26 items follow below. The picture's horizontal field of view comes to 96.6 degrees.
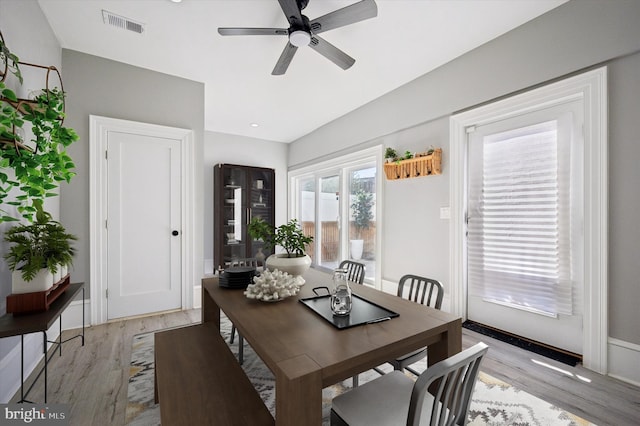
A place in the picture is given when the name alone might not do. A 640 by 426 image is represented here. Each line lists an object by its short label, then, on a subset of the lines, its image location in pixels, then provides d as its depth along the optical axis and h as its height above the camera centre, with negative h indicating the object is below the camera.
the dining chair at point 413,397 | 0.76 -0.73
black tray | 1.23 -0.47
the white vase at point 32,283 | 1.61 -0.40
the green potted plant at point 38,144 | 1.23 +0.32
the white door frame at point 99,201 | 2.90 +0.13
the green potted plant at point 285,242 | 1.80 -0.19
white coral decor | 1.50 -0.40
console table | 1.40 -0.57
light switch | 2.95 +0.00
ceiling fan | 1.80 +1.29
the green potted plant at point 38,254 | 1.60 -0.24
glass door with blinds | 2.20 -0.11
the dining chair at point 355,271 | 2.32 -0.49
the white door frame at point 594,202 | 1.95 +0.08
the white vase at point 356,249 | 4.37 -0.55
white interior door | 3.03 -0.12
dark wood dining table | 0.85 -0.48
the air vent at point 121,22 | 2.30 +1.59
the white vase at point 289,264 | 1.81 -0.32
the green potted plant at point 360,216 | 4.24 -0.04
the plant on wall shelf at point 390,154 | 3.49 +0.72
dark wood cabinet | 4.98 +0.10
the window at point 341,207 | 4.13 +0.11
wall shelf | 3.00 +0.53
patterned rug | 1.57 -1.14
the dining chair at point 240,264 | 2.17 -0.50
